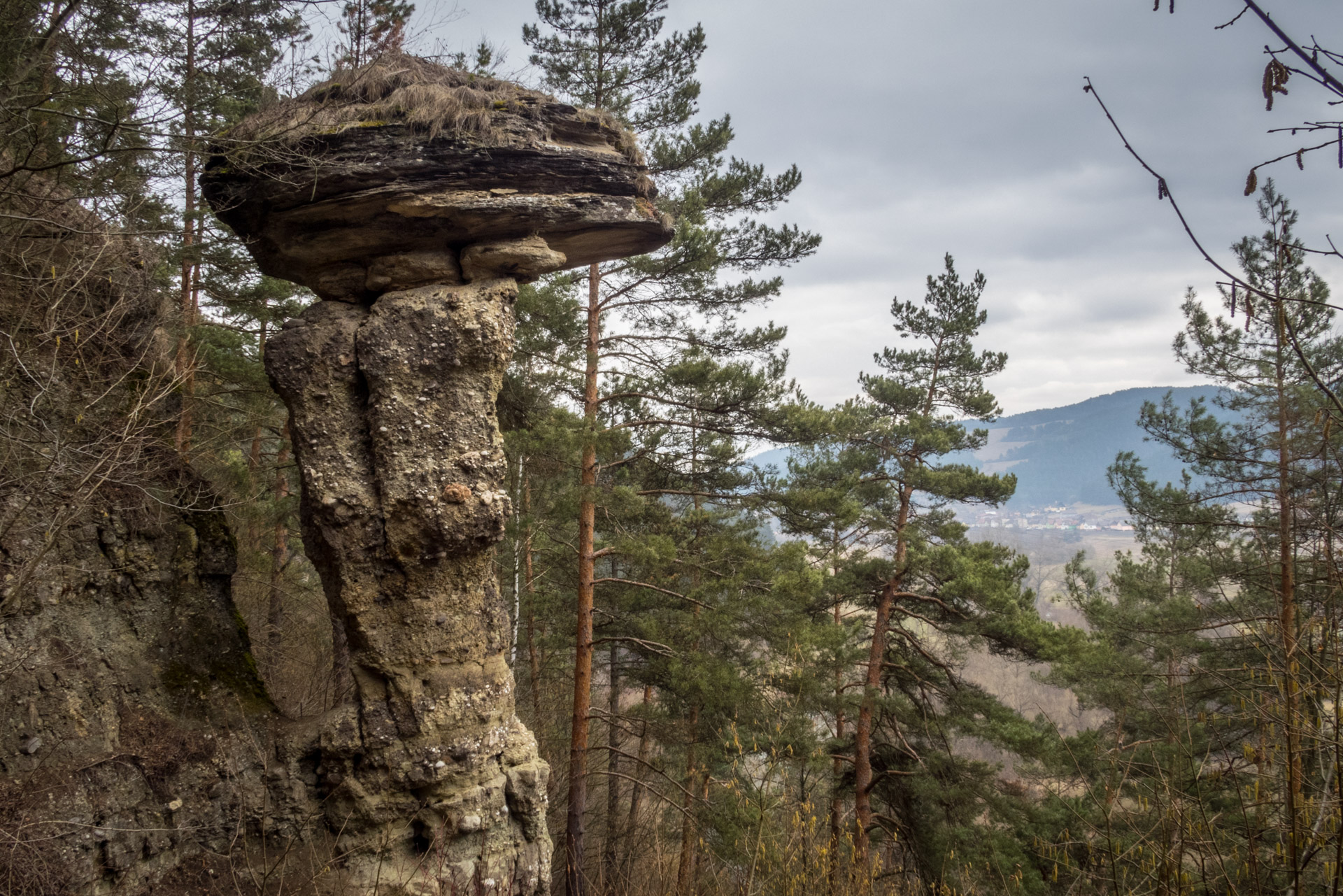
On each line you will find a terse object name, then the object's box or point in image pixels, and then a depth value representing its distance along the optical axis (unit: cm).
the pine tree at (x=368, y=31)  683
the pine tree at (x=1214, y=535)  872
